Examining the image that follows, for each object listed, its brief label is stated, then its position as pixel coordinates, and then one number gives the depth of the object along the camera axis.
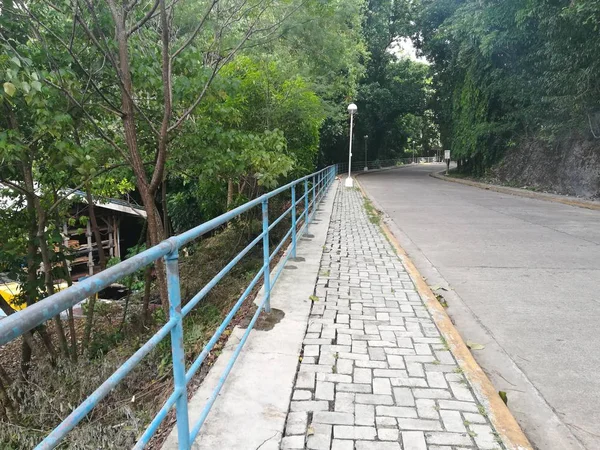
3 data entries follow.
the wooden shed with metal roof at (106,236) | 17.41
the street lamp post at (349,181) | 18.79
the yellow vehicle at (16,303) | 5.69
